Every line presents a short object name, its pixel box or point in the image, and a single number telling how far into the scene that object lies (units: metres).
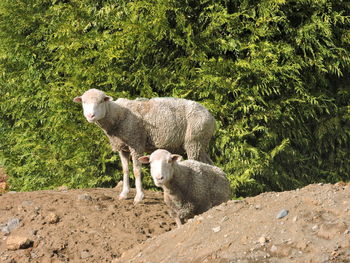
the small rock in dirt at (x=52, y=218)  15.06
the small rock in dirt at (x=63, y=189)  18.88
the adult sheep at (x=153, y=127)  16.69
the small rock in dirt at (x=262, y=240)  9.88
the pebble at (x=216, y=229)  11.22
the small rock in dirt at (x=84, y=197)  16.44
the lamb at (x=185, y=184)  13.36
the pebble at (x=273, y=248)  9.60
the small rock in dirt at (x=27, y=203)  16.02
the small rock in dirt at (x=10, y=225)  14.97
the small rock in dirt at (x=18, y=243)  14.22
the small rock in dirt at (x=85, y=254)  13.89
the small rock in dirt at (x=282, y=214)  10.71
